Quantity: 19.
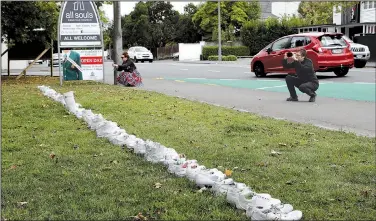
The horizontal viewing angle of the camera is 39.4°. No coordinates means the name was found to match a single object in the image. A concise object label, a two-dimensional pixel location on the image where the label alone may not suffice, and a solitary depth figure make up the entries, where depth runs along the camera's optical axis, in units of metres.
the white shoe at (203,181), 3.81
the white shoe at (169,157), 4.51
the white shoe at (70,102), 8.44
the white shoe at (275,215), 2.90
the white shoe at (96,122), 6.57
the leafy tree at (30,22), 13.34
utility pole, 11.49
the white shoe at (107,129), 6.07
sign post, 14.65
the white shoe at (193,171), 4.03
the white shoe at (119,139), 5.62
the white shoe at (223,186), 3.56
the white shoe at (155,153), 4.70
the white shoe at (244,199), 3.30
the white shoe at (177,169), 4.21
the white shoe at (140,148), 5.07
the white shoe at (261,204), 3.03
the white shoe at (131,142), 5.37
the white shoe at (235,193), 3.39
